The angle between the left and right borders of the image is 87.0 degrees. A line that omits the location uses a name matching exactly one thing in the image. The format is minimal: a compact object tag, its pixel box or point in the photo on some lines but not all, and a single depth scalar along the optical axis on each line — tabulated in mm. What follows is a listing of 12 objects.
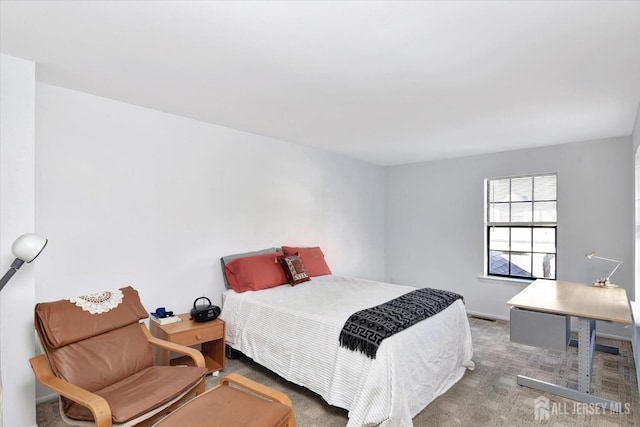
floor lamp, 1989
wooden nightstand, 2832
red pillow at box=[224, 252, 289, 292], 3492
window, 4578
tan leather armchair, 1858
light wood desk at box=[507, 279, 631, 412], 2477
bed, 2203
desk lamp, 3479
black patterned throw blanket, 2295
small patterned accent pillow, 3738
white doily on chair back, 2352
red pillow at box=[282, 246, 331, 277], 4184
